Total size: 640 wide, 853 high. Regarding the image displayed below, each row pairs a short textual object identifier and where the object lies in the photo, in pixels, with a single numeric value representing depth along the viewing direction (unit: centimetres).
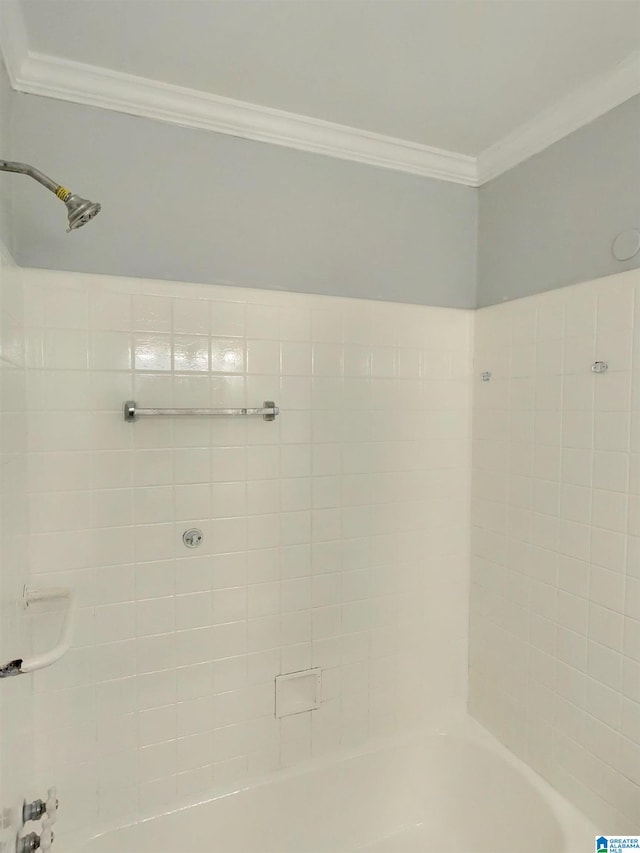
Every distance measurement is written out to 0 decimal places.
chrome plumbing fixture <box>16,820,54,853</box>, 111
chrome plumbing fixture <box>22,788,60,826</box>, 116
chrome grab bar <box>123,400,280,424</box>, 137
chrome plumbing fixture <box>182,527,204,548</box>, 152
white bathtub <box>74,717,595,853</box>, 151
